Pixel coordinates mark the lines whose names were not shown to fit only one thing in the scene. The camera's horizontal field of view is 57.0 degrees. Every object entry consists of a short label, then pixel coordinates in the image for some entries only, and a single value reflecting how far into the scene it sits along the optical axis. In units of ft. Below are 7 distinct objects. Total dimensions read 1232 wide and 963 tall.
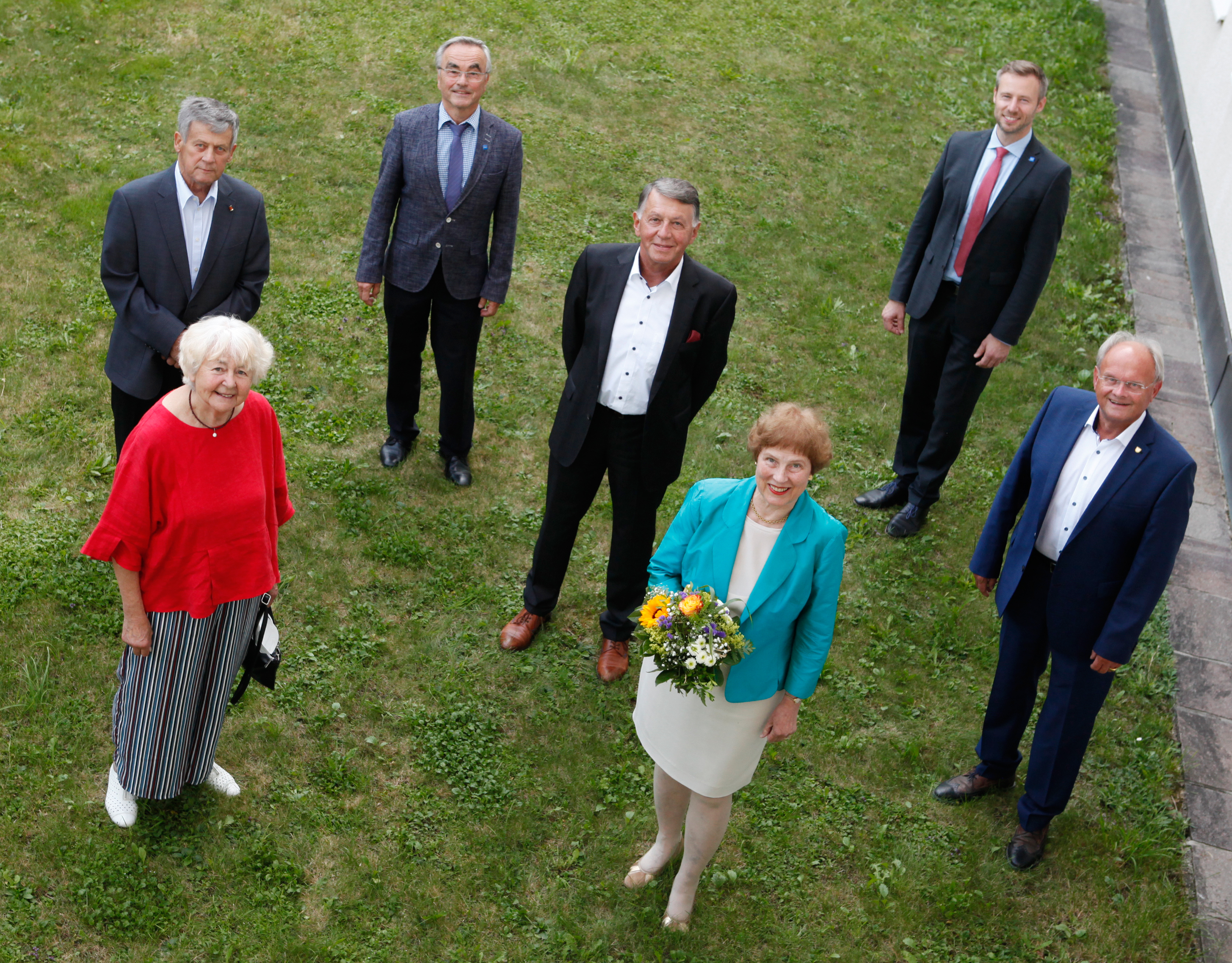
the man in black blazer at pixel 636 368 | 17.28
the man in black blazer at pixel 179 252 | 17.53
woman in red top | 13.79
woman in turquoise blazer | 13.87
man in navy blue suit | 15.47
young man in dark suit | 21.42
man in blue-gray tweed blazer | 20.80
